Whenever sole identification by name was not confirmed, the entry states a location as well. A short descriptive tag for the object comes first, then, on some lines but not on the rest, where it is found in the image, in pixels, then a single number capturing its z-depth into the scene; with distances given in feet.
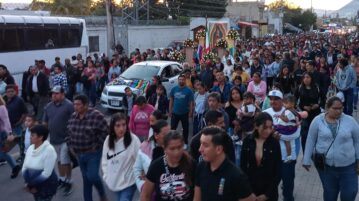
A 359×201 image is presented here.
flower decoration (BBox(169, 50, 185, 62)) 67.63
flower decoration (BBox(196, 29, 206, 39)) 68.51
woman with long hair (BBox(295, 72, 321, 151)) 28.53
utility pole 86.17
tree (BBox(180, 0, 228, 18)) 187.58
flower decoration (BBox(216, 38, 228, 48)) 65.98
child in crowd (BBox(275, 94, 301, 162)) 20.59
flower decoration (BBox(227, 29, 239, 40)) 66.76
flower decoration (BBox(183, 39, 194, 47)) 70.16
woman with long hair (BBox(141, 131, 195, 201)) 13.15
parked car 46.60
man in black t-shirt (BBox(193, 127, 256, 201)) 12.07
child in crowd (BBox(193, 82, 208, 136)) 30.94
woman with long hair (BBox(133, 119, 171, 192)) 16.05
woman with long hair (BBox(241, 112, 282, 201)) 16.08
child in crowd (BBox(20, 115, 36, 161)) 23.66
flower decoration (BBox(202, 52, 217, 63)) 60.23
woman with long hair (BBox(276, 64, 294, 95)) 42.65
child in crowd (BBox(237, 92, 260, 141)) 23.20
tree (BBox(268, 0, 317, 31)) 317.42
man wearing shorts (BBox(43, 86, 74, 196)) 23.43
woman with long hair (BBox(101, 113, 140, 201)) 17.85
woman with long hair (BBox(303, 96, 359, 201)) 17.75
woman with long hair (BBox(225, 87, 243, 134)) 24.79
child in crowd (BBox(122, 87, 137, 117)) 36.94
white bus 58.08
